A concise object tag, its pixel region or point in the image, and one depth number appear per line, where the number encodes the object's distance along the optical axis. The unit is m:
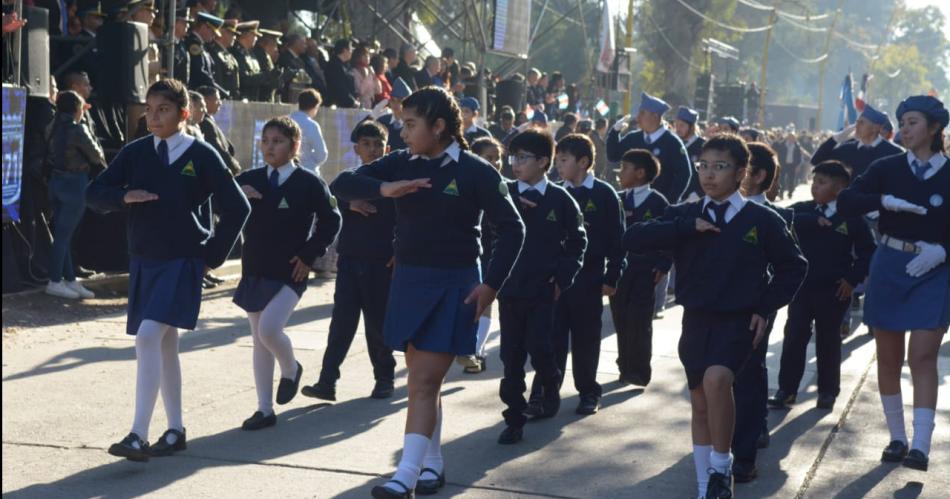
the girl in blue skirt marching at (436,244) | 5.57
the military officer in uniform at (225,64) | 14.62
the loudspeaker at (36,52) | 11.48
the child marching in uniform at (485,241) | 8.83
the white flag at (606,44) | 29.45
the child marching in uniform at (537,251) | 7.43
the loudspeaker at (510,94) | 23.25
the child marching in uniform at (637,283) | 8.86
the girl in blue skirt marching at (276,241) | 7.33
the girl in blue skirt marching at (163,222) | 6.39
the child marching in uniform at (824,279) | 8.20
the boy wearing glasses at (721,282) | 5.87
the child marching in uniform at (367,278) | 8.20
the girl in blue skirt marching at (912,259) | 6.86
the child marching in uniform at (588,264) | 8.14
